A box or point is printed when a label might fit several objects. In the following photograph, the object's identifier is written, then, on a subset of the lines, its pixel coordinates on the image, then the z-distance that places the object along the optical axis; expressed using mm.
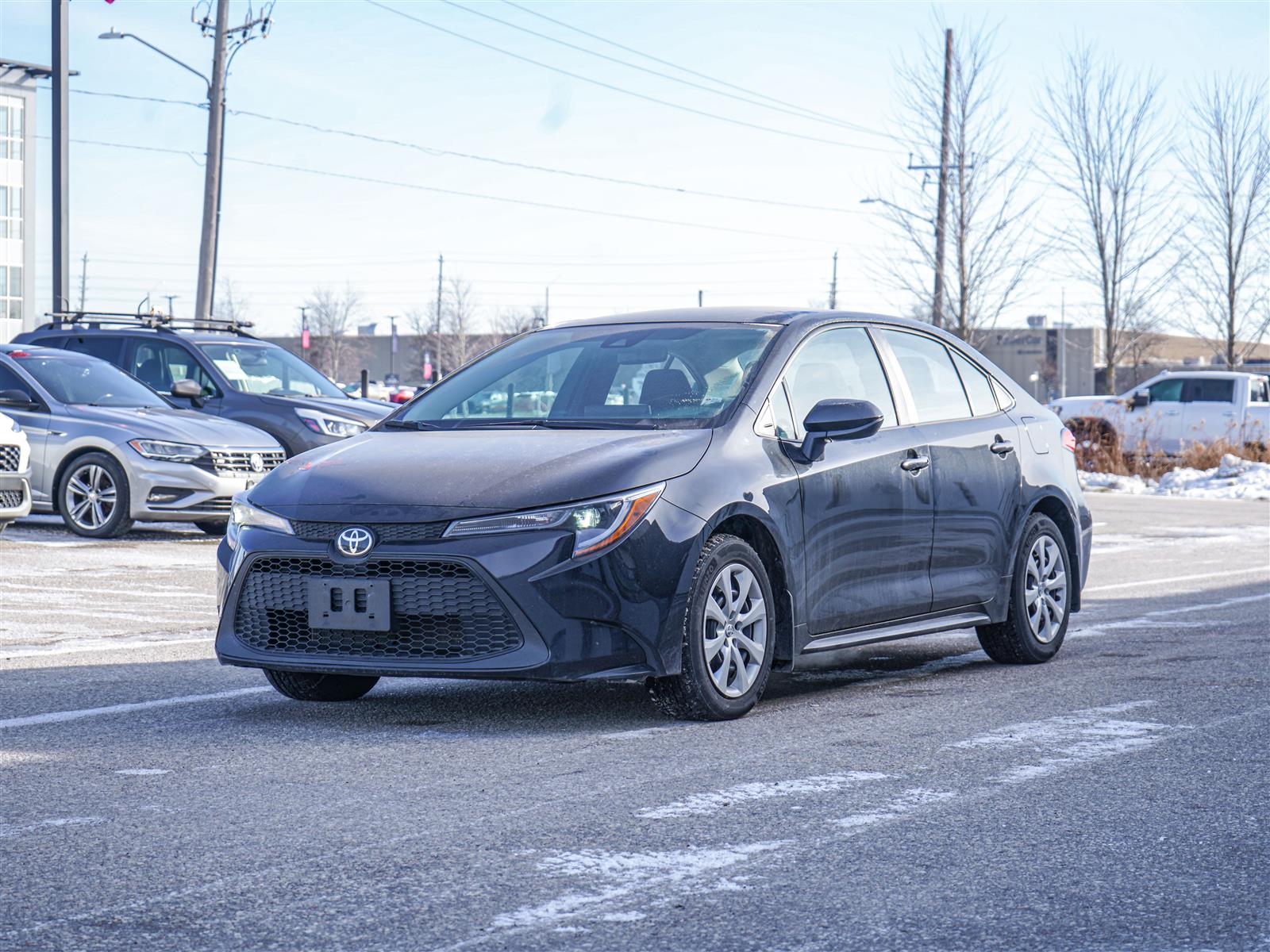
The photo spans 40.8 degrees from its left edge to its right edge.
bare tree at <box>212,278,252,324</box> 102375
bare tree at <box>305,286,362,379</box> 108456
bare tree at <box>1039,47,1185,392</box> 35281
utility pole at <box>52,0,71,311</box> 21203
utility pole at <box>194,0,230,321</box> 26844
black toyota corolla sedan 5781
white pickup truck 29047
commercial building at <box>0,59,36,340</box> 65938
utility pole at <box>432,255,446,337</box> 99812
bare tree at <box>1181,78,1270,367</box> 36281
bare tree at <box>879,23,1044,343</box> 35656
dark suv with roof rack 15828
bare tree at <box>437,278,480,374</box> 101375
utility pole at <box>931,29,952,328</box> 35406
